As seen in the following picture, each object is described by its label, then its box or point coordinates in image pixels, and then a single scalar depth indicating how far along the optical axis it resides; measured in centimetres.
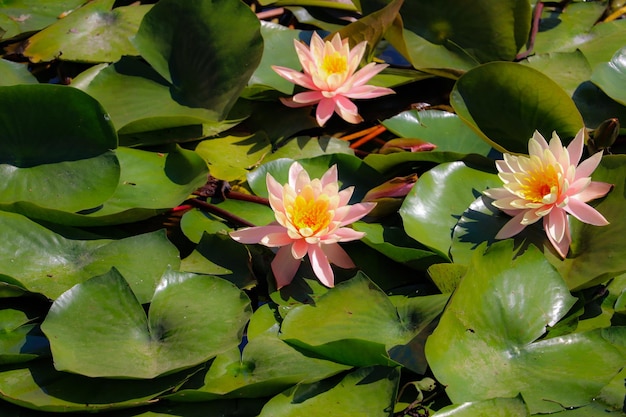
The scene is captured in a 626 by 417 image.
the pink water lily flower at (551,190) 366
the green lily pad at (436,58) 507
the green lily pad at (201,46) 473
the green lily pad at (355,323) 333
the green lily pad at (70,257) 373
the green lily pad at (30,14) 539
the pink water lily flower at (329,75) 466
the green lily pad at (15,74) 478
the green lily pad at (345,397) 319
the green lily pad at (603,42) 531
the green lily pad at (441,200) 385
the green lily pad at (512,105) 420
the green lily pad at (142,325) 329
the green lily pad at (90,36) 520
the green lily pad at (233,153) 452
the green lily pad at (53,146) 412
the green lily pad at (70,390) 322
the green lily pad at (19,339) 341
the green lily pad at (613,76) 460
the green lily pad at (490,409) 305
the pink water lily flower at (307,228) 366
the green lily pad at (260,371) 325
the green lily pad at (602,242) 354
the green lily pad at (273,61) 486
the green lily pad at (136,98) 452
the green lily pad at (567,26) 553
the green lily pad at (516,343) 320
